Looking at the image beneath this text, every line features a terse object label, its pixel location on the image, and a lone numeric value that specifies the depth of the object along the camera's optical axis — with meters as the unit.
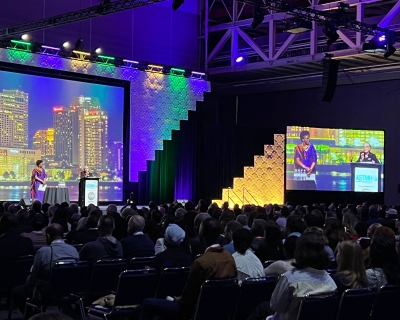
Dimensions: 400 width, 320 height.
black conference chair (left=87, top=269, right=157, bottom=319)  5.04
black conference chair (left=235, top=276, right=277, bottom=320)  4.88
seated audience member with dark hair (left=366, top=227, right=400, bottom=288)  4.71
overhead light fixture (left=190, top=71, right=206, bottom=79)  20.52
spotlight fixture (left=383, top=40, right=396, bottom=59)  15.14
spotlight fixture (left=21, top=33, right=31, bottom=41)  16.67
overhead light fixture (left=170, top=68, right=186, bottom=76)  20.17
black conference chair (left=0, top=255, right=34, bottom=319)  6.15
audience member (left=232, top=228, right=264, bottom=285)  5.16
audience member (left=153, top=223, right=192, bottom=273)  5.36
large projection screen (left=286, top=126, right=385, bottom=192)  19.53
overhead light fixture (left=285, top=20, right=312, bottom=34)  14.36
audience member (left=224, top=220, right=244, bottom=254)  6.00
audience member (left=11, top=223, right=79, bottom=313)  5.59
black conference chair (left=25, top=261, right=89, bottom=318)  5.38
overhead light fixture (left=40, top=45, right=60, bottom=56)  17.30
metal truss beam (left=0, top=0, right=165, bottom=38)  13.93
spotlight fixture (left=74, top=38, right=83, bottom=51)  17.53
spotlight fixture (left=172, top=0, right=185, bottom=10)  12.61
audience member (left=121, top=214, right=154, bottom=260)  6.33
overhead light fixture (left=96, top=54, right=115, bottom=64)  18.32
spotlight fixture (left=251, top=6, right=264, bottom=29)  14.12
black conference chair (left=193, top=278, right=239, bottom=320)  4.59
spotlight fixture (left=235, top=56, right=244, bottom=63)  19.75
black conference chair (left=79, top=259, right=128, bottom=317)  5.45
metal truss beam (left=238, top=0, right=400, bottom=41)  13.49
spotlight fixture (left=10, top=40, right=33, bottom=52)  16.62
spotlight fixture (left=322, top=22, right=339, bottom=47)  14.67
